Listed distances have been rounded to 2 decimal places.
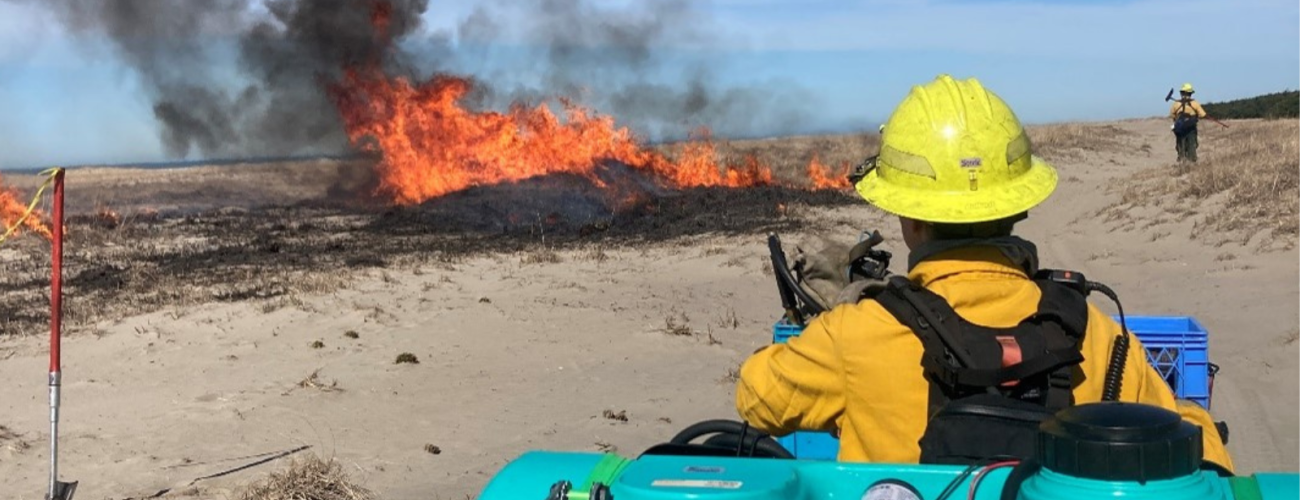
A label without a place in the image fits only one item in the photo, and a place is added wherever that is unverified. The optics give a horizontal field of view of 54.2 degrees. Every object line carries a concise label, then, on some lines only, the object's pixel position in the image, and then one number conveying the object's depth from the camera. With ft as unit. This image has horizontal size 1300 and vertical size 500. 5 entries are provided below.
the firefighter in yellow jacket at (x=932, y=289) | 7.72
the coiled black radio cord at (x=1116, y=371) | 7.91
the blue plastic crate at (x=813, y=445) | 11.64
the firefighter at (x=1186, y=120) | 75.10
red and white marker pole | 15.62
